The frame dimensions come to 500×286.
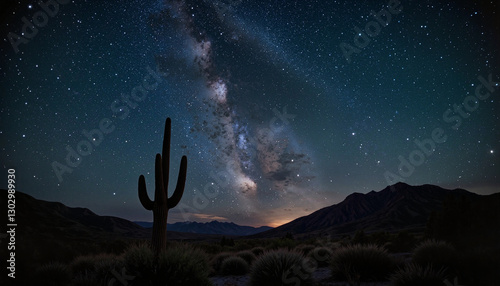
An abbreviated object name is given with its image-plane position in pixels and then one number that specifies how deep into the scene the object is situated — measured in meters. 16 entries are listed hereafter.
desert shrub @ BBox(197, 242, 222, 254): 21.69
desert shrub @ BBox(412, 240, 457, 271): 8.12
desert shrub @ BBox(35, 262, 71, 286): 9.44
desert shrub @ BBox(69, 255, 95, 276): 11.55
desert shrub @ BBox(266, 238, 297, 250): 21.48
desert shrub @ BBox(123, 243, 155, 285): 6.18
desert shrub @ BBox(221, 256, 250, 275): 12.64
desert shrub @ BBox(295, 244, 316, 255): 18.01
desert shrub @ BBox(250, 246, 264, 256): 18.15
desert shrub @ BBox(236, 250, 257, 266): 15.01
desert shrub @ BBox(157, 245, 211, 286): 6.25
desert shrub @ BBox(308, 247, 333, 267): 13.31
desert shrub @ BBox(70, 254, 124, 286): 6.54
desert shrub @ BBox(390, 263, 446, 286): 6.53
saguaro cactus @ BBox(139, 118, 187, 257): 9.95
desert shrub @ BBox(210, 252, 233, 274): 13.42
